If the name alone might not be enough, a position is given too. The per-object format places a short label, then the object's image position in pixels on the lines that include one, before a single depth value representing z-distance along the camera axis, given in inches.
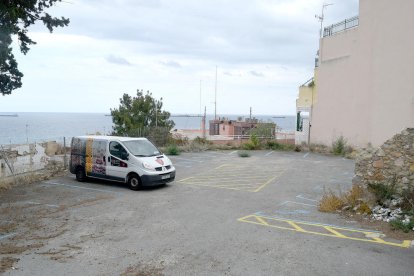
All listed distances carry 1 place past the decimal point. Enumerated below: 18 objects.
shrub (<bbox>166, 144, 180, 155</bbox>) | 1009.5
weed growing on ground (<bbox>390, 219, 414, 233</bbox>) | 386.9
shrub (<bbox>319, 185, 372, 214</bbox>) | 468.4
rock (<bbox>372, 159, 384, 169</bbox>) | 472.4
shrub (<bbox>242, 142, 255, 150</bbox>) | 1194.0
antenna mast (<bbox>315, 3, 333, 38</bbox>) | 1261.1
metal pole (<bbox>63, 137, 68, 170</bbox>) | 742.5
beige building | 916.6
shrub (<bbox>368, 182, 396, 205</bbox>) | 451.5
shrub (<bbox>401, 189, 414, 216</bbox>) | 428.8
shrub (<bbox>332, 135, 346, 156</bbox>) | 1095.0
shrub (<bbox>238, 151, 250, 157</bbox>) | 1018.1
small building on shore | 2654.0
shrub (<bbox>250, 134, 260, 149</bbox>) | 1198.4
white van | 586.6
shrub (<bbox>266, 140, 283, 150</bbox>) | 1207.6
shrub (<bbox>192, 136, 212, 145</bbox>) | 1201.2
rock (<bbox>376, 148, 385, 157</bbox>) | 471.4
